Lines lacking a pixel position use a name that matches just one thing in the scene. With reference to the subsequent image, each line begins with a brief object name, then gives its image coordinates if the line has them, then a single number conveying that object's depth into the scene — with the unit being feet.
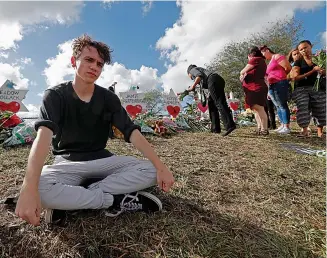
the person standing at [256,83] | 14.01
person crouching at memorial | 13.66
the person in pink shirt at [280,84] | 13.85
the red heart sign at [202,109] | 24.11
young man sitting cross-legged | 4.23
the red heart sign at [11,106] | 14.60
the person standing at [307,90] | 12.48
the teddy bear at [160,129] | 14.98
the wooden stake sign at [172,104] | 20.44
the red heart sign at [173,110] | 20.43
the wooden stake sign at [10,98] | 14.64
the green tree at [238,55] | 72.38
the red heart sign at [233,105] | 27.96
